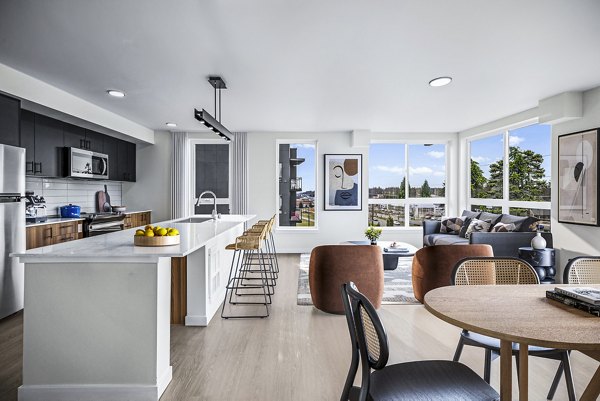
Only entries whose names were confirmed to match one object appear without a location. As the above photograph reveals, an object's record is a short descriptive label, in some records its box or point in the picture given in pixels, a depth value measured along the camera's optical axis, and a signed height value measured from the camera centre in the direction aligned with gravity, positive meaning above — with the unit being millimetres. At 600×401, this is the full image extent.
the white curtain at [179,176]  7047 +432
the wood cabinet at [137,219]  6152 -378
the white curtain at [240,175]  7141 +461
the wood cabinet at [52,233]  4012 -429
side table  4430 -737
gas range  5016 -363
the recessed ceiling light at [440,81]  3848 +1278
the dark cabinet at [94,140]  5402 +881
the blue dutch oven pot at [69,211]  5234 -192
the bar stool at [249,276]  3709 -1113
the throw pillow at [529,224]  4918 -339
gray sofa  4730 -514
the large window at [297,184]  7391 +288
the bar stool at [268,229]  4718 -410
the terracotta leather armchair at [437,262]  3603 -641
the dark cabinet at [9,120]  3438 +754
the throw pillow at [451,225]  6344 -454
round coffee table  5219 -780
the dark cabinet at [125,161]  6367 +680
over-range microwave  4867 +494
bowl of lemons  2457 -268
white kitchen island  2162 -767
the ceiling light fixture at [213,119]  3514 +837
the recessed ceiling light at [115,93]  4352 +1283
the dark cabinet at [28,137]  4160 +704
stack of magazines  1416 -405
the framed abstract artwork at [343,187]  7328 +240
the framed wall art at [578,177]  4258 +276
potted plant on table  5621 -547
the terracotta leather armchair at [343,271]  3535 -706
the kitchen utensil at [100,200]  6211 -37
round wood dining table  1197 -449
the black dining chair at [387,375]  1331 -721
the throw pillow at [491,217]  5569 -285
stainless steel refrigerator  3475 -269
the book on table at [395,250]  5316 -755
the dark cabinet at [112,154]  5965 +736
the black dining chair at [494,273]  2133 -449
